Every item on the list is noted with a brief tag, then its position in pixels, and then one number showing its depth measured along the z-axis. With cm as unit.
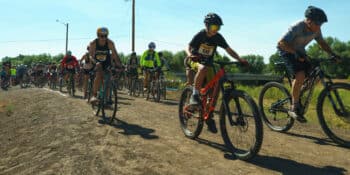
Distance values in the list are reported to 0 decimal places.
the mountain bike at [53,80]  2275
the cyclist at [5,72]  2895
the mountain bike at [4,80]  2898
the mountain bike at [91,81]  1026
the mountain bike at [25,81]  2874
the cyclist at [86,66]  1222
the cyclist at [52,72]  2288
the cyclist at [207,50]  603
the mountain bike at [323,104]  613
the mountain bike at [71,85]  1597
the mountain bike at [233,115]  493
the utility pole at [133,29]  3319
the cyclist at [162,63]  1433
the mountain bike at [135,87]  1648
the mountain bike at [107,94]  880
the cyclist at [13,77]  3194
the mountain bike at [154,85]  1405
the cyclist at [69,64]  1673
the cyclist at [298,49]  635
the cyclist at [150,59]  1418
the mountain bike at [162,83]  1436
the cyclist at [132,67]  1678
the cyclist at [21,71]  2939
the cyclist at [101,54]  888
